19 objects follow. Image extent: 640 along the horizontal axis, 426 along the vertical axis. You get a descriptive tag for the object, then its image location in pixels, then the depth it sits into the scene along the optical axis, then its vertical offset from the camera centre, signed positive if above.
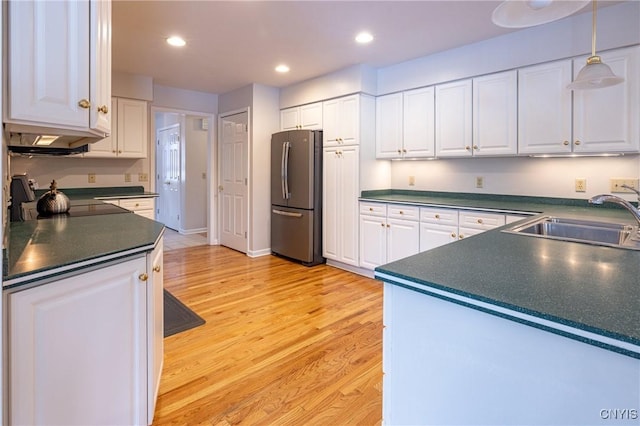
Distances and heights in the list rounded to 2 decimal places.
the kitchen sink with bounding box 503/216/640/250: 1.82 -0.12
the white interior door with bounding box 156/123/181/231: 6.76 +0.68
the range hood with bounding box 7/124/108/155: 1.61 +0.44
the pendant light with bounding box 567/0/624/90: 1.73 +0.68
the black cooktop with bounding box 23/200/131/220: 2.29 -0.02
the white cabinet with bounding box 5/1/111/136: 1.16 +0.52
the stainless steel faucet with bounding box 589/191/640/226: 1.52 +0.03
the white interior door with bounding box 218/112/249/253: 4.96 +0.40
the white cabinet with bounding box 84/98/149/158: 4.14 +0.93
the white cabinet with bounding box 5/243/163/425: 1.02 -0.48
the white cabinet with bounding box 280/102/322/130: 4.29 +1.19
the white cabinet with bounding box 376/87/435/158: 3.56 +0.91
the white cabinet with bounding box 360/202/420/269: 3.43 -0.26
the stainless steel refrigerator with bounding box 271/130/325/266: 4.23 +0.21
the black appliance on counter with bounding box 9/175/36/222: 2.09 +0.10
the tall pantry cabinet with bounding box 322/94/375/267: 3.88 +0.45
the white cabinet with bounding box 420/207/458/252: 3.11 -0.17
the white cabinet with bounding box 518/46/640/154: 2.43 +0.74
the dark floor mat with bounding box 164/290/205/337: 2.56 -0.87
